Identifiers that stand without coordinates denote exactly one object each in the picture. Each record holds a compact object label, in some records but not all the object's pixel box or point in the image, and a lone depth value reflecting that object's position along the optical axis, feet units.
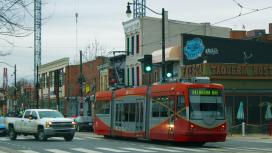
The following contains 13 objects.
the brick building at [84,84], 239.71
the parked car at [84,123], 173.78
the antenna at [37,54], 331.82
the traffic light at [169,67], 170.61
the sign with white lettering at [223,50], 162.91
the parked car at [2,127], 135.03
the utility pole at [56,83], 272.70
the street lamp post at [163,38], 119.03
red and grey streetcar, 92.17
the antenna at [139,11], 227.57
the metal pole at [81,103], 211.12
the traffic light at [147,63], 113.39
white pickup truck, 109.70
